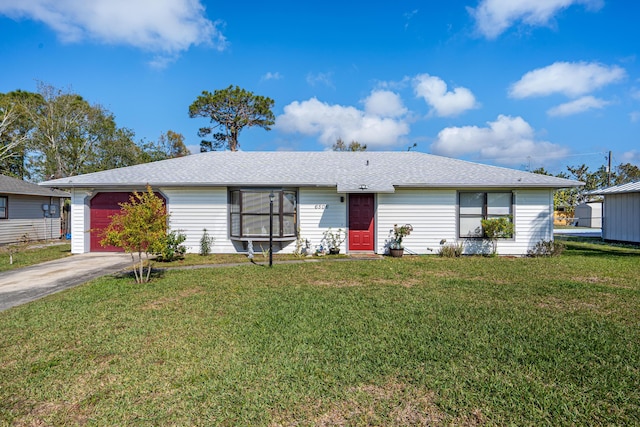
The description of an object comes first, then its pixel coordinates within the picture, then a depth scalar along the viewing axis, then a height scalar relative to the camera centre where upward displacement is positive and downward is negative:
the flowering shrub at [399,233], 11.20 -0.85
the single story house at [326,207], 11.34 +0.11
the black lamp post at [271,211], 9.27 -0.66
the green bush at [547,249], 11.18 -1.44
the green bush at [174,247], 10.19 -1.26
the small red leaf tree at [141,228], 6.89 -0.41
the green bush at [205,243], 11.38 -1.20
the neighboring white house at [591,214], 29.03 -0.48
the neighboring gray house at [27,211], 15.02 -0.01
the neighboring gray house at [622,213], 15.51 -0.23
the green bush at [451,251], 11.22 -1.51
